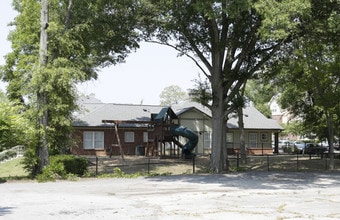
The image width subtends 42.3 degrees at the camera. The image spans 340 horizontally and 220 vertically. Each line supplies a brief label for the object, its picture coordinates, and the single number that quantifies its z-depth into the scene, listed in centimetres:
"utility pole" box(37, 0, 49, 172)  2042
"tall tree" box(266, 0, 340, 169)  2545
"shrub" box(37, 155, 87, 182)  1964
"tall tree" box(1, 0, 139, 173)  2033
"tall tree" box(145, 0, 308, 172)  2208
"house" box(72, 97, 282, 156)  3903
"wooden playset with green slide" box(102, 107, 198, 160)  3681
